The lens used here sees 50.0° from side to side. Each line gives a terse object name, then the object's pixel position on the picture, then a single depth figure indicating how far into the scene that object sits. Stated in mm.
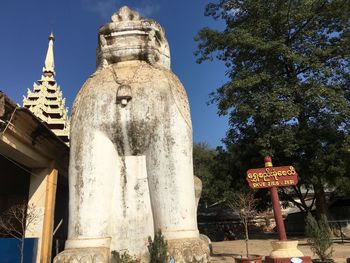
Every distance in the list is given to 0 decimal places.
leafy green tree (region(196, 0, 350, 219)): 14625
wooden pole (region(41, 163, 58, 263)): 7984
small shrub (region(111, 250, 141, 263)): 4121
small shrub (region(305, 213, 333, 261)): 8695
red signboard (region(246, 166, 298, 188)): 9547
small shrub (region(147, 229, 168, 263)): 3840
